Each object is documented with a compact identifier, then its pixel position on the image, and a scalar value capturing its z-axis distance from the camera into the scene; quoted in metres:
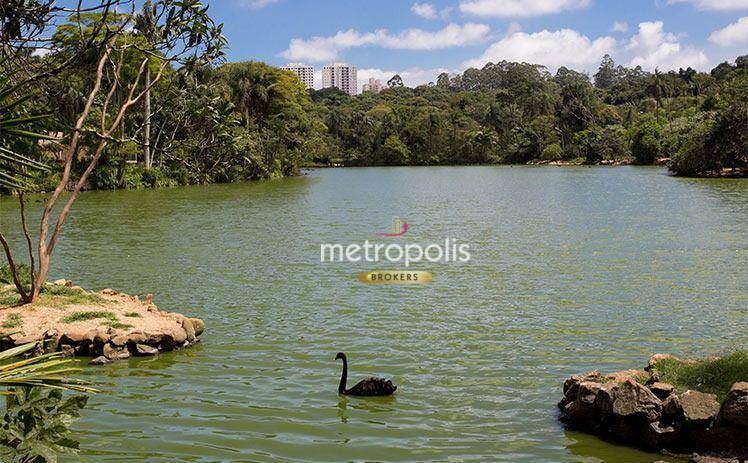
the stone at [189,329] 10.51
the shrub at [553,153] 95.19
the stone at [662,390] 7.10
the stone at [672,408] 6.81
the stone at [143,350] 9.93
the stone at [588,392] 7.29
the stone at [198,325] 10.83
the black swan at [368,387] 8.33
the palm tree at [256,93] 64.44
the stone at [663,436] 6.77
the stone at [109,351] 9.72
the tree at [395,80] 194.29
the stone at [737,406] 6.43
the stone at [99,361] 9.49
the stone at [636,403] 6.88
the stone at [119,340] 9.91
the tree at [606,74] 176.00
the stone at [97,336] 9.87
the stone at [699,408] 6.69
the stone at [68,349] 9.80
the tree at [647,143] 74.94
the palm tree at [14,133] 4.75
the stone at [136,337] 10.02
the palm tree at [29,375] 3.69
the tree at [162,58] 10.46
